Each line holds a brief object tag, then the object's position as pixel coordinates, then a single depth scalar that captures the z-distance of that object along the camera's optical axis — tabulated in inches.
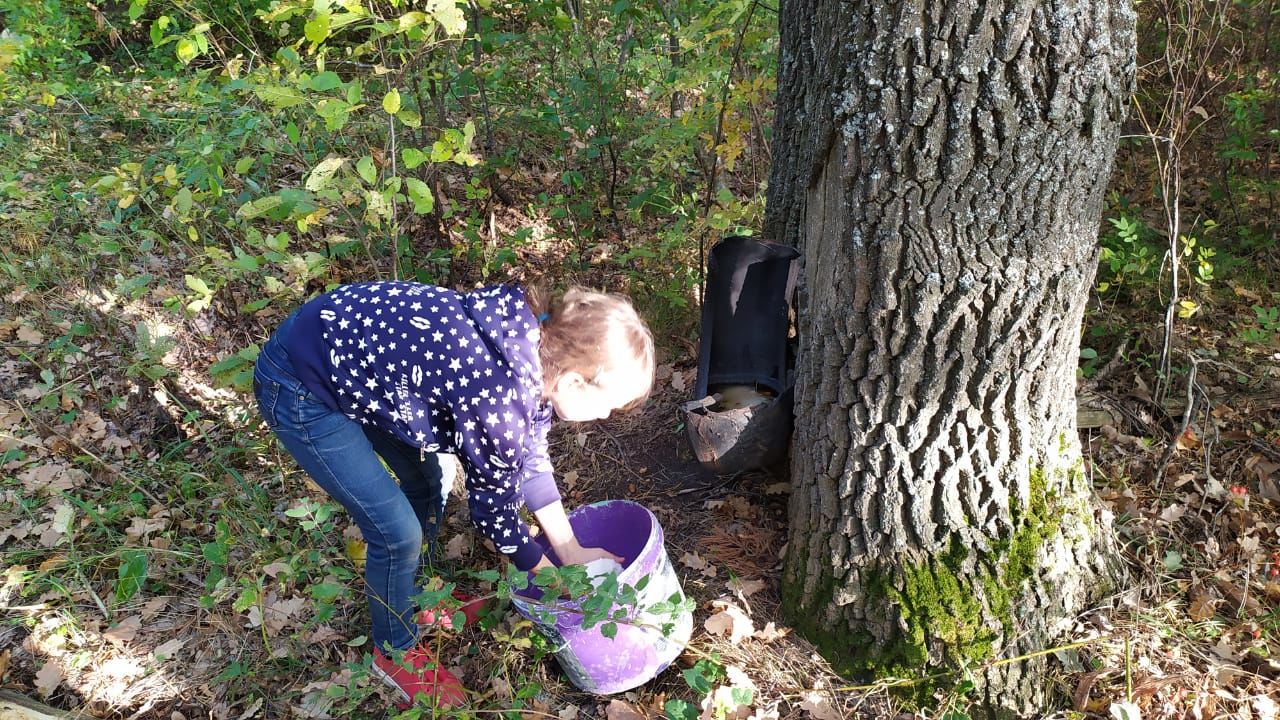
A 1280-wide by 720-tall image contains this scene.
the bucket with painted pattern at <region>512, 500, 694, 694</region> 79.1
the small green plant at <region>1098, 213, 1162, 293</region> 112.0
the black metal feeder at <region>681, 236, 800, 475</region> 102.5
